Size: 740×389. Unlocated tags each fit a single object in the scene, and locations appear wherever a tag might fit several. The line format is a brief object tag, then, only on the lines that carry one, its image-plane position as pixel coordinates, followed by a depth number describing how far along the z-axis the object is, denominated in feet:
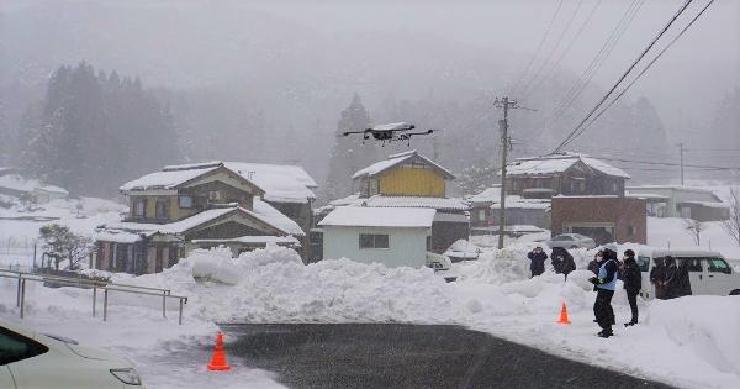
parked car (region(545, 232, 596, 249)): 145.28
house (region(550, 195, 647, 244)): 156.04
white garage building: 122.11
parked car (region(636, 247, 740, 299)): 62.75
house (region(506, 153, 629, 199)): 183.32
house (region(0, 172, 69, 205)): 204.64
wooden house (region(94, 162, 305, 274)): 123.95
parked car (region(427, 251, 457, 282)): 119.03
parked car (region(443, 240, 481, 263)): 143.54
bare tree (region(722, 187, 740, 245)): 134.72
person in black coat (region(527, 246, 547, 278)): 79.10
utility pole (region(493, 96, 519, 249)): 115.03
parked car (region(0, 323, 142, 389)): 14.99
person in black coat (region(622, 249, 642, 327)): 50.24
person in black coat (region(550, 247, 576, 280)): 76.69
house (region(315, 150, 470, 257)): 157.17
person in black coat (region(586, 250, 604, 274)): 68.74
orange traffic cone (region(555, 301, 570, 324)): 54.54
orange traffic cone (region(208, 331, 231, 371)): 34.24
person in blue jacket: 46.37
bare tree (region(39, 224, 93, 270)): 136.06
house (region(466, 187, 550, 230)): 185.16
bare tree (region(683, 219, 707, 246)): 169.84
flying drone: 56.02
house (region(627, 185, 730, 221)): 213.05
